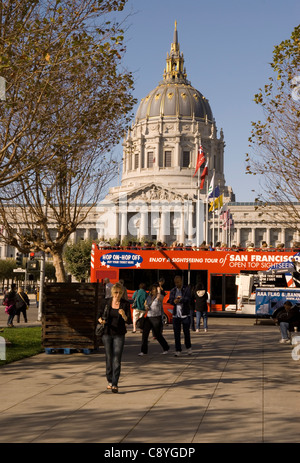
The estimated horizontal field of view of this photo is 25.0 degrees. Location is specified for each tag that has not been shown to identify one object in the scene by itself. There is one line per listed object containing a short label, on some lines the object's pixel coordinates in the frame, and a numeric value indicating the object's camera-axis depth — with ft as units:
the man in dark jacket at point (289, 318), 59.31
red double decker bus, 106.73
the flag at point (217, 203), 187.73
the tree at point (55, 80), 47.83
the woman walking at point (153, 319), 52.13
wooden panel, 52.08
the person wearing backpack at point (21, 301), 84.35
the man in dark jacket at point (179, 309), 51.39
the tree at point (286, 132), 61.41
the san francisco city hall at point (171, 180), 382.42
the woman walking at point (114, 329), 36.22
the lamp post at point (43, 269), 96.09
